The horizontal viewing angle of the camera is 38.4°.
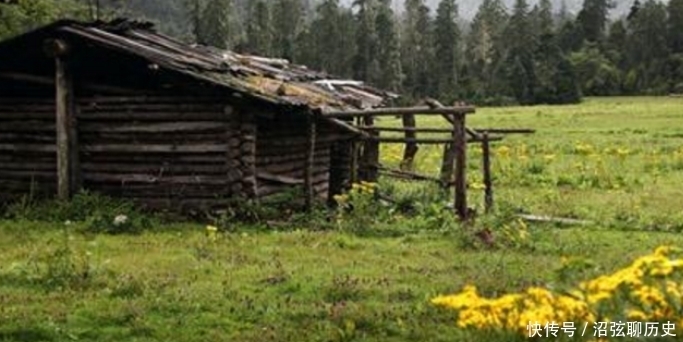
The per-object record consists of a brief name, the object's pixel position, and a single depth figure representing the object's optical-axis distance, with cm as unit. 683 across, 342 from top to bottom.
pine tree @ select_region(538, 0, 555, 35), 10090
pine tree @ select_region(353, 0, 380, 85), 9731
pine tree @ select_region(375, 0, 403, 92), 9394
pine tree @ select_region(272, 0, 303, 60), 9938
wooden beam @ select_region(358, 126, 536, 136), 2114
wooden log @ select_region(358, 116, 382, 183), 2275
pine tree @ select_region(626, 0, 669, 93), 9556
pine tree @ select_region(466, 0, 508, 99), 9600
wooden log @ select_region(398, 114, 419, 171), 2527
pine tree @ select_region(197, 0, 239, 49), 8531
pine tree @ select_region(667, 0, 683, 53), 9900
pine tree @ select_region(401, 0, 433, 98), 10169
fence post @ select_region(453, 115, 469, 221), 1742
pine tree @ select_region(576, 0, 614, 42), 11031
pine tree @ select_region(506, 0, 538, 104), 9219
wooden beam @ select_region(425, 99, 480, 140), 1891
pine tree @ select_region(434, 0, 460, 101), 10175
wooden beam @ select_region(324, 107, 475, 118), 1772
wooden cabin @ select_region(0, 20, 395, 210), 1789
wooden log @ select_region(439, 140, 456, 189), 2140
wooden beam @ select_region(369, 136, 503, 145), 1930
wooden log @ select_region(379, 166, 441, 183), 2198
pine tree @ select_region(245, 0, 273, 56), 9719
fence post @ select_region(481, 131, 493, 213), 1884
